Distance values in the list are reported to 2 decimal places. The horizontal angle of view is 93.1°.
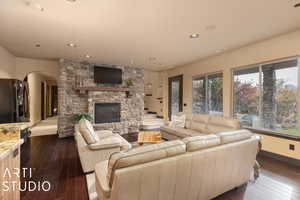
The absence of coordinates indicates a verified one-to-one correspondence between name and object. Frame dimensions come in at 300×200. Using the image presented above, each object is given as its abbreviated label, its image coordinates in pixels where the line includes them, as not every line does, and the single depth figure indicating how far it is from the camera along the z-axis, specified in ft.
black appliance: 8.74
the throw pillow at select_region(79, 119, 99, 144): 8.23
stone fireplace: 16.39
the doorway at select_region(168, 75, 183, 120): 20.52
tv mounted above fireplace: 18.12
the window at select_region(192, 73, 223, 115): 15.42
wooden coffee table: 10.03
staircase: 19.92
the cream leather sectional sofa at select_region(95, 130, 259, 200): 3.97
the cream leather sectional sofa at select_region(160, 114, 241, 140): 10.34
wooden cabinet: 3.58
